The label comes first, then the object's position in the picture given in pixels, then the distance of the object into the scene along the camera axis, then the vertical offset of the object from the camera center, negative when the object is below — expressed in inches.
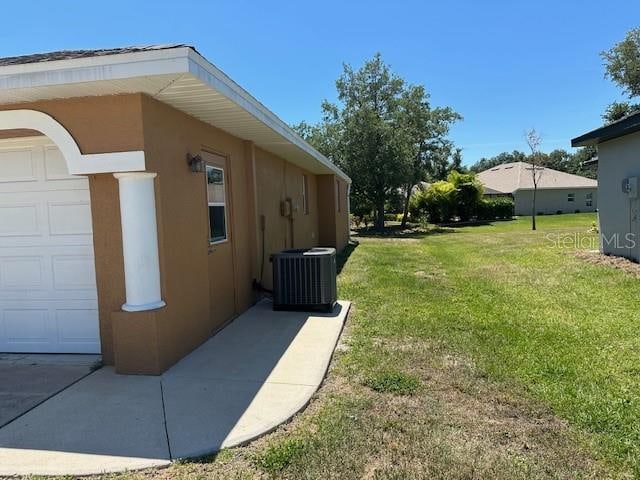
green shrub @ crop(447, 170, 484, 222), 1330.0 +38.8
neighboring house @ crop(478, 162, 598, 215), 1636.3 +43.2
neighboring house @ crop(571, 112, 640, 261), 403.9 +18.1
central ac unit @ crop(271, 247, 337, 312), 281.1 -41.7
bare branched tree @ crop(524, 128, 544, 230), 1059.9 +150.6
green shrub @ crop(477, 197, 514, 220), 1379.2 -6.7
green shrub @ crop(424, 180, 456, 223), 1339.7 +20.7
